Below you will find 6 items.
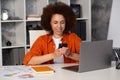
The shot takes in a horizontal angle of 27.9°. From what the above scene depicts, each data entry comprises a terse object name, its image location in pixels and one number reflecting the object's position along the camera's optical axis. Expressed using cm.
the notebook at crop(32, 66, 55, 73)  184
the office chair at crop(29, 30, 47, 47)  255
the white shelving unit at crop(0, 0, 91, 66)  343
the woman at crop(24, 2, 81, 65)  231
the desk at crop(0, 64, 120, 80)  167
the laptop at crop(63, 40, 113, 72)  182
